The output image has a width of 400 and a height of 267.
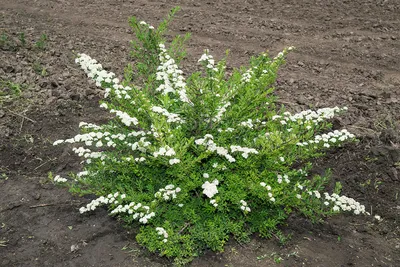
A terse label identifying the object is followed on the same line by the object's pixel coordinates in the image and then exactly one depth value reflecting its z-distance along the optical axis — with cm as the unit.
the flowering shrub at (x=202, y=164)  316
